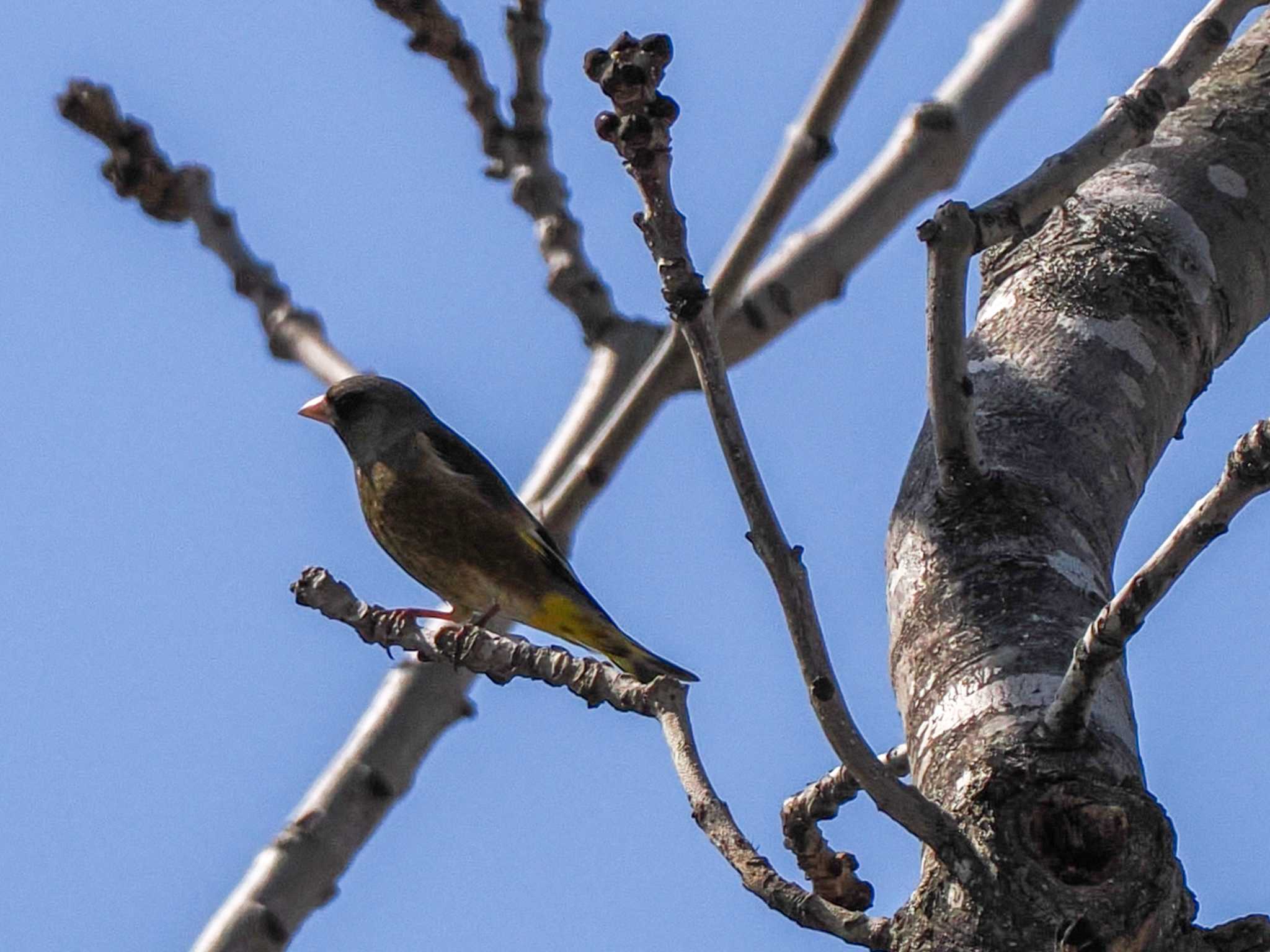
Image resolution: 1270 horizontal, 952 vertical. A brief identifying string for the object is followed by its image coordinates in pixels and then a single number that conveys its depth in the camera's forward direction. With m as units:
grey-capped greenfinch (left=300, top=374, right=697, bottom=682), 10.26
